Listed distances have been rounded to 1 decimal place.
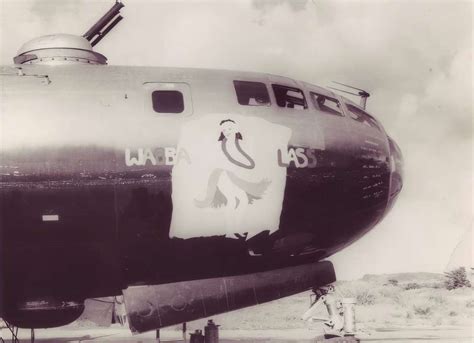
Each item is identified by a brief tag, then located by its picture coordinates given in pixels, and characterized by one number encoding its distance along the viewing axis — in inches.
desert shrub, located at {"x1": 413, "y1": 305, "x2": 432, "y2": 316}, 1474.7
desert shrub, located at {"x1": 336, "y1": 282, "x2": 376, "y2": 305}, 1945.1
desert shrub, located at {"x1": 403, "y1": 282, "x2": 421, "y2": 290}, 2566.4
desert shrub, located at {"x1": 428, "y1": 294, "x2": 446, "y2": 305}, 1747.0
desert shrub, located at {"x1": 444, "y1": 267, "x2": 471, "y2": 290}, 2127.3
